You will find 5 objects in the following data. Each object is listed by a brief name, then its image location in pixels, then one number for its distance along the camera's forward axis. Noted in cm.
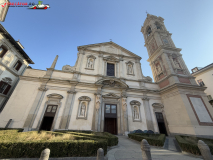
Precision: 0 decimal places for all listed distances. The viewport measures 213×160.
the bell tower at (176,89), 1053
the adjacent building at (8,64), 1199
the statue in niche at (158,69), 1638
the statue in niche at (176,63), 1542
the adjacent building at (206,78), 1681
